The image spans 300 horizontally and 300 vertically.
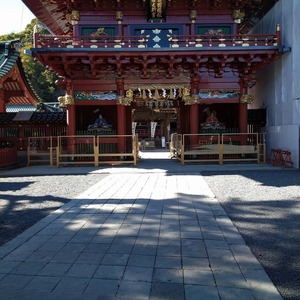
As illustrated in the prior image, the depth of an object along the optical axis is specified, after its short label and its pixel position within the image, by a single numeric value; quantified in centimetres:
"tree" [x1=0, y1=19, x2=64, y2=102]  4664
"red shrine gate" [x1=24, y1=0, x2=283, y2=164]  1742
